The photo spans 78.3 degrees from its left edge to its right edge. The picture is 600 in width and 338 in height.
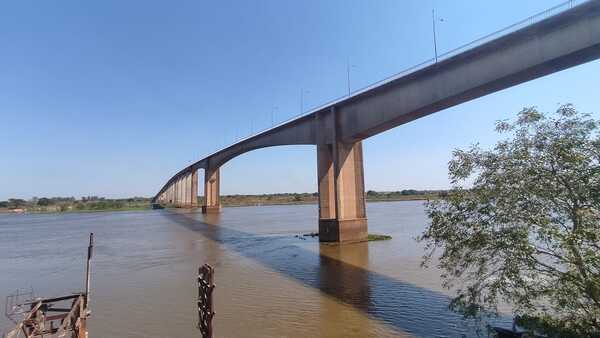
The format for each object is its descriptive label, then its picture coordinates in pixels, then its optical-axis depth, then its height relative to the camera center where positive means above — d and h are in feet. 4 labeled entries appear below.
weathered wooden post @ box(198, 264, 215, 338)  23.79 -6.42
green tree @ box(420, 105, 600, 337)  25.40 -1.82
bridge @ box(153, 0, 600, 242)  54.95 +22.17
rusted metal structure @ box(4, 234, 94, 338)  35.42 -10.94
